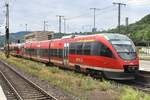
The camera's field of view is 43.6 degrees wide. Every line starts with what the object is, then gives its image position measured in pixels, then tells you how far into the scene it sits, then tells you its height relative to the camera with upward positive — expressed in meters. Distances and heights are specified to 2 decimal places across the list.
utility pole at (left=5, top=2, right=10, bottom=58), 35.59 +3.90
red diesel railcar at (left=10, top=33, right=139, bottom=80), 10.35 -0.53
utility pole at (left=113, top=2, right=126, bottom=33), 28.65 +6.22
